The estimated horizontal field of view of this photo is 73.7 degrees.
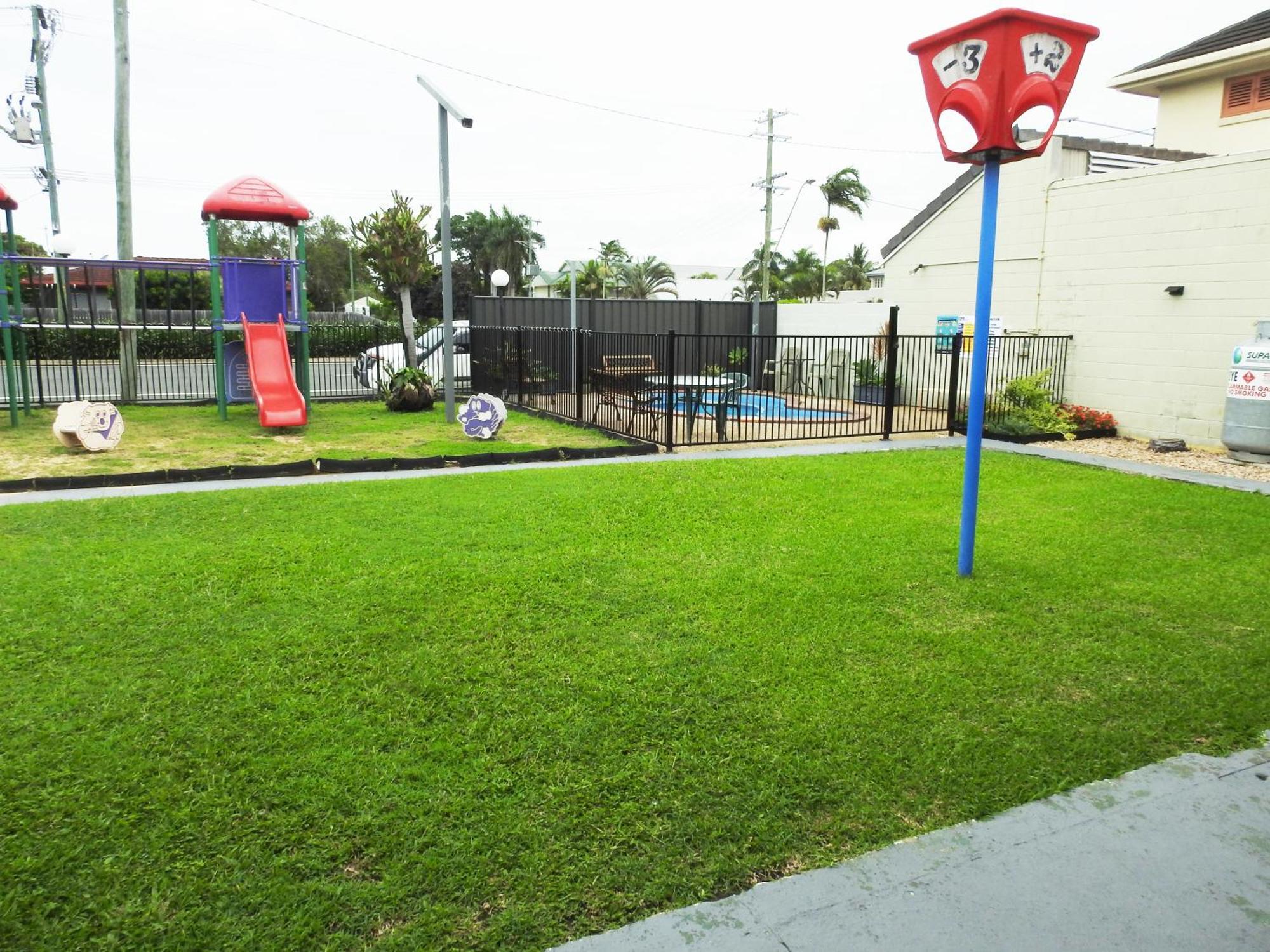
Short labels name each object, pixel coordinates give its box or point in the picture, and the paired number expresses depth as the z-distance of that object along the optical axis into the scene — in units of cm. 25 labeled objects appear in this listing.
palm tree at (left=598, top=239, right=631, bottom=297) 6278
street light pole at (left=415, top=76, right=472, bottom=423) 1220
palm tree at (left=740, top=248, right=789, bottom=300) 5906
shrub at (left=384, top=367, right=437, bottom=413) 1474
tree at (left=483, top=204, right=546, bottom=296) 6275
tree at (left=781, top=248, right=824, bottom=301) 6275
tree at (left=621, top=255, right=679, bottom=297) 6200
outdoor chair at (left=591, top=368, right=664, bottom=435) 1216
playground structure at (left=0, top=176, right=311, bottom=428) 1252
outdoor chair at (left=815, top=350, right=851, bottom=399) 1734
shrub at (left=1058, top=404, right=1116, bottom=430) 1302
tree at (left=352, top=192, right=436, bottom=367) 1534
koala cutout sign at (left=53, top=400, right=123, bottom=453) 993
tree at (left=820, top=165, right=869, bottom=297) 5119
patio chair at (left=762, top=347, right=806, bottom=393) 1800
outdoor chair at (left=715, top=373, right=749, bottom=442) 1236
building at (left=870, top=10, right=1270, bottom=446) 1145
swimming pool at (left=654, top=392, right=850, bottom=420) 1317
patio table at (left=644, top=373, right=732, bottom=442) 1177
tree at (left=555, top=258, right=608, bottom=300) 4912
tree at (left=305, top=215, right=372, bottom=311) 6191
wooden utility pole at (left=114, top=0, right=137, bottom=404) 1521
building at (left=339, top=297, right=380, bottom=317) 5408
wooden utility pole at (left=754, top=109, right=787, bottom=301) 3369
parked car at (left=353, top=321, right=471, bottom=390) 1840
